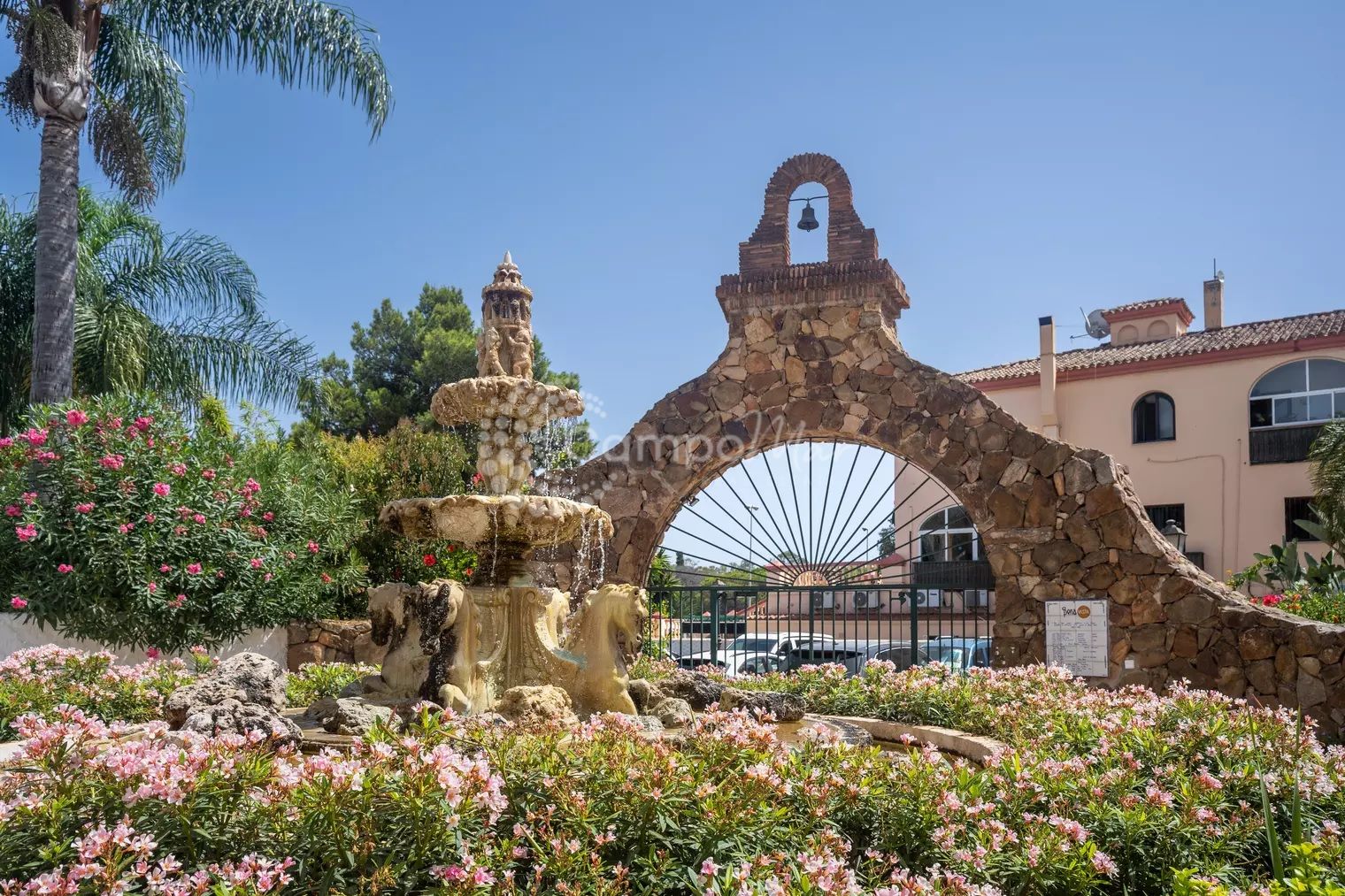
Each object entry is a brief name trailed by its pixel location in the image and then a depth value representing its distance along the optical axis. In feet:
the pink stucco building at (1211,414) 67.26
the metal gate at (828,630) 34.35
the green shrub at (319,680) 24.40
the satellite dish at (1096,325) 82.38
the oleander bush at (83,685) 18.76
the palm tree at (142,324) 42.93
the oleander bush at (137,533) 29.89
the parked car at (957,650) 50.26
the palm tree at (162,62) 41.19
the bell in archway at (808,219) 40.11
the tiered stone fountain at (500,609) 18.71
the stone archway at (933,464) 30.78
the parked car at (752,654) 32.98
